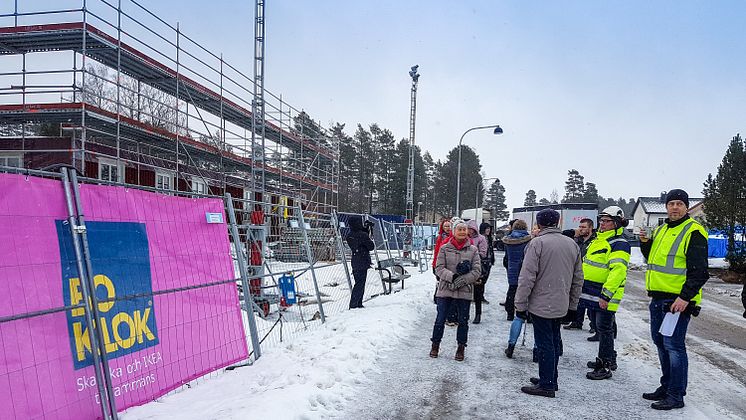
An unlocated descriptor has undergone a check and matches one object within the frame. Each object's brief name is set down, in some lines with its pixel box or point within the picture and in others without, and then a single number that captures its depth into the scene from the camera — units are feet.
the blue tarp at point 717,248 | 103.50
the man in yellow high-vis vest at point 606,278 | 16.75
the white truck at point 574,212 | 79.51
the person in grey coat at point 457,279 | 18.89
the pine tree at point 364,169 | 209.26
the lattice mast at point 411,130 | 75.30
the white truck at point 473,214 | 123.34
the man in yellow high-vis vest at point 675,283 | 13.50
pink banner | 10.21
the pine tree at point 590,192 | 330.54
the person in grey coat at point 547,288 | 15.14
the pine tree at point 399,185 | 204.33
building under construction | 38.17
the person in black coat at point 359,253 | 28.71
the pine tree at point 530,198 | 432.58
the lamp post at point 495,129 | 88.74
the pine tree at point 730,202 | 64.69
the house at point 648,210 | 228.22
